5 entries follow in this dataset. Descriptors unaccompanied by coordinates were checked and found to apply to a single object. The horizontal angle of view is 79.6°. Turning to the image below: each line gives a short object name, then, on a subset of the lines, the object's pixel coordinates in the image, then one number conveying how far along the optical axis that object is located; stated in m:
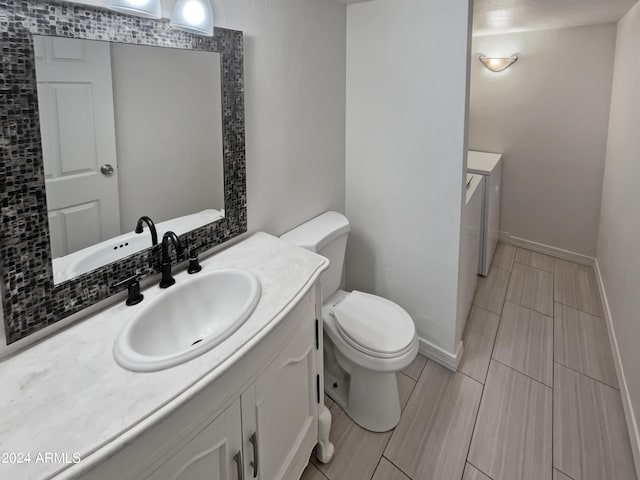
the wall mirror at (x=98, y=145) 0.94
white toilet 1.74
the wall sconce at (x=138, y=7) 1.06
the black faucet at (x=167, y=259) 1.29
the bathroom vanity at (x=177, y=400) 0.74
